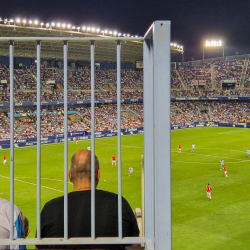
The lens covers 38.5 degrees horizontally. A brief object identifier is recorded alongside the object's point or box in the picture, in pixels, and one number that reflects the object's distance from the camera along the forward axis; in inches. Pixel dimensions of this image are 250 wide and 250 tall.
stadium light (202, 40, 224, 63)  3602.4
